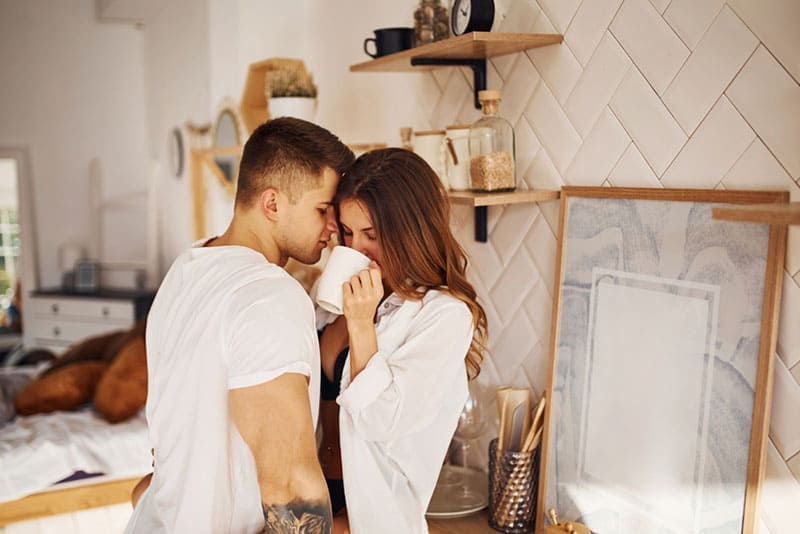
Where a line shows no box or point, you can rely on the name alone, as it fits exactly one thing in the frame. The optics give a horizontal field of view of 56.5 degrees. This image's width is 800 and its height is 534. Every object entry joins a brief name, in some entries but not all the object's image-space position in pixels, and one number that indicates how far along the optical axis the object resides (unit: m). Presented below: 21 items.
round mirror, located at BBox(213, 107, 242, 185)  3.75
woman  1.46
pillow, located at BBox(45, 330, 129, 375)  3.73
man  1.29
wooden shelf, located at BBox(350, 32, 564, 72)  1.52
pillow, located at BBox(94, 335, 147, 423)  3.25
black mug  1.87
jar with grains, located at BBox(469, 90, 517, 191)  1.62
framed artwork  1.26
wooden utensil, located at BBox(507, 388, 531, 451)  1.72
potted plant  2.46
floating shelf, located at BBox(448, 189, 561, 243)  1.57
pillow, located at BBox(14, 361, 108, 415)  3.40
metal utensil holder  1.66
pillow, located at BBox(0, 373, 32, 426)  3.37
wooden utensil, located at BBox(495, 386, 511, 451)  1.72
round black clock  1.58
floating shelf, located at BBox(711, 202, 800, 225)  0.99
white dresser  5.07
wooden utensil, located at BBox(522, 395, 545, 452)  1.67
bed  2.87
